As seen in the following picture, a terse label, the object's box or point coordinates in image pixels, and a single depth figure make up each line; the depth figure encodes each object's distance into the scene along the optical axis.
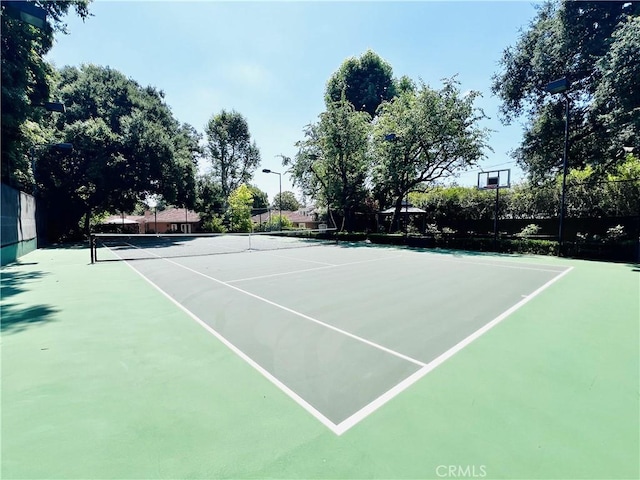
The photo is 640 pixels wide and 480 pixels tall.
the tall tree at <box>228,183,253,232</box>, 43.62
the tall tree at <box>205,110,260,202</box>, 50.59
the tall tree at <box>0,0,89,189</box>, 10.77
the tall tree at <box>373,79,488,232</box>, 21.61
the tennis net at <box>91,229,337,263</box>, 15.94
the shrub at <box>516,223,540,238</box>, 18.94
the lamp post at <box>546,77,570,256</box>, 13.09
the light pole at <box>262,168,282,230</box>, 27.62
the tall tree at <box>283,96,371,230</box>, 27.66
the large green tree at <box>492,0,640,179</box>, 12.23
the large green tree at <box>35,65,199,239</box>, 23.56
